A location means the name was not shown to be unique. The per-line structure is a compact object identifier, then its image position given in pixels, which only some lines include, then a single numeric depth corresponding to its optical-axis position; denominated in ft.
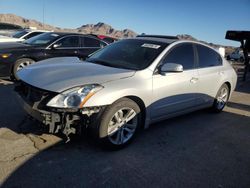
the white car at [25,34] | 30.63
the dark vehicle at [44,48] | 17.49
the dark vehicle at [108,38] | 30.19
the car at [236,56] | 80.86
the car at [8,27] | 53.80
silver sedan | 7.98
